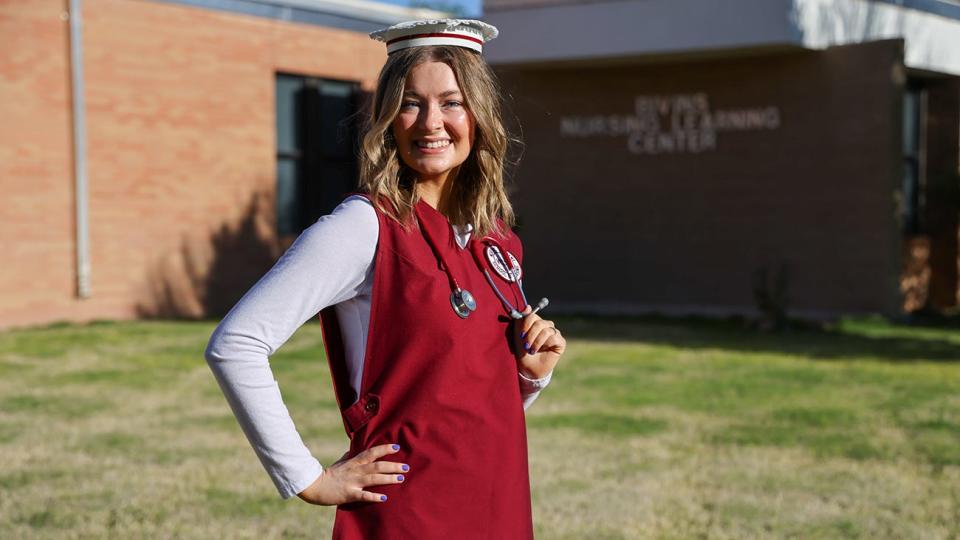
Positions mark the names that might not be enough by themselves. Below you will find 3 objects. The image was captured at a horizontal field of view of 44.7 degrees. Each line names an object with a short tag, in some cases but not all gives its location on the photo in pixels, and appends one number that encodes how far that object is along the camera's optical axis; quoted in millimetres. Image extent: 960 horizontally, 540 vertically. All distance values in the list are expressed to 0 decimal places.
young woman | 2189
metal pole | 16234
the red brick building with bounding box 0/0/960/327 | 16469
